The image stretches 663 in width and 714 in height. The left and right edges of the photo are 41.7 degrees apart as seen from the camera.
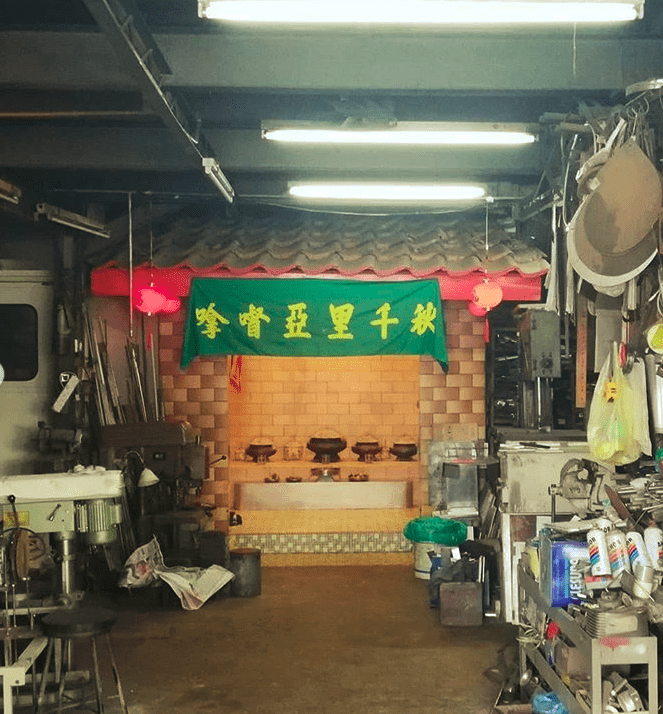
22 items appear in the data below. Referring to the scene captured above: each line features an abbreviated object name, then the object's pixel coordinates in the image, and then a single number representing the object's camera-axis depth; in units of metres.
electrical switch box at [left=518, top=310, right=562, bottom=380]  9.20
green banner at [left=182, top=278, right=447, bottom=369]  9.62
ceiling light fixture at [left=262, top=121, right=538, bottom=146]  6.39
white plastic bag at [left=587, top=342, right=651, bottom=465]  6.25
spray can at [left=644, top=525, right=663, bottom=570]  5.16
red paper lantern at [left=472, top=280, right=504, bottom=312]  9.05
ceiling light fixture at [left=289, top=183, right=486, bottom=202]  8.66
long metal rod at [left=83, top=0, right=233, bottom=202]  4.73
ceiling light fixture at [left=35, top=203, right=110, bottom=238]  8.67
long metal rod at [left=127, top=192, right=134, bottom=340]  9.47
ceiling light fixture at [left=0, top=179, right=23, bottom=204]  7.83
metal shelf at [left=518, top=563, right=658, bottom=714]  4.79
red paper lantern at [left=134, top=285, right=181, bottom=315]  8.98
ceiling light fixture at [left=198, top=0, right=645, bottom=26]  4.17
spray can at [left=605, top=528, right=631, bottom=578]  5.18
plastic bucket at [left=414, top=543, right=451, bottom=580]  10.18
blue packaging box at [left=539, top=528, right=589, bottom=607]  5.37
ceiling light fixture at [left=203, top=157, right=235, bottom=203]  7.54
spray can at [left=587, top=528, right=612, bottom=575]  5.20
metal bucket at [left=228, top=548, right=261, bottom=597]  9.66
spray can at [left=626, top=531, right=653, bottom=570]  5.11
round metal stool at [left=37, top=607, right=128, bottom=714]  5.69
